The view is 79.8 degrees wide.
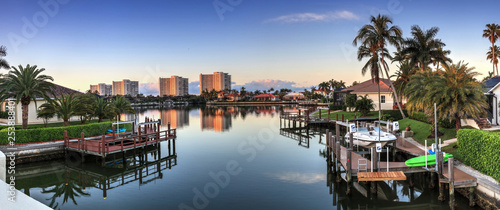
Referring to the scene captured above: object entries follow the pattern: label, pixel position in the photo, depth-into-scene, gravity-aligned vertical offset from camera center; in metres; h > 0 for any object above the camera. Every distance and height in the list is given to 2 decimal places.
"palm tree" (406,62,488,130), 20.03 +0.43
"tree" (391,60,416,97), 39.77 +3.59
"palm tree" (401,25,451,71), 40.69 +7.37
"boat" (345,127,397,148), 23.45 -2.90
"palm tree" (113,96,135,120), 37.62 -0.14
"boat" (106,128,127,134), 31.68 -2.75
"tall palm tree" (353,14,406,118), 38.12 +8.52
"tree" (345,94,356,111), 51.00 +0.29
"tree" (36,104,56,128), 29.33 -0.51
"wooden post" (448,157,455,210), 13.87 -3.74
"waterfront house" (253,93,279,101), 179.38 +3.51
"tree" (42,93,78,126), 29.42 -0.14
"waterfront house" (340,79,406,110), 54.06 +1.50
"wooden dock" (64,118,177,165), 22.80 -3.30
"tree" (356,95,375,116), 45.41 -0.54
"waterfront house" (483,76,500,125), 24.94 -0.02
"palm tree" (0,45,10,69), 35.75 +5.61
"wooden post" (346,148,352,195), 16.23 -4.05
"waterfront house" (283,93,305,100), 170.62 +3.71
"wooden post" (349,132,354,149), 22.68 -2.81
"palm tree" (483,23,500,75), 50.41 +11.55
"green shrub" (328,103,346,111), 60.49 -1.06
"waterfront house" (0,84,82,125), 35.00 -1.05
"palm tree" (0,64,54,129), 25.94 +1.86
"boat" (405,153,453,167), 16.11 -3.28
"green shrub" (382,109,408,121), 40.00 -1.78
